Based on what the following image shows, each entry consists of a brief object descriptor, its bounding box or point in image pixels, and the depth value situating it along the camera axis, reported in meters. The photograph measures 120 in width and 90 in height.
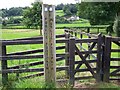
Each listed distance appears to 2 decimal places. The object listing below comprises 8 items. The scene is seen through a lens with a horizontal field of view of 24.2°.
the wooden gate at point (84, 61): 5.09
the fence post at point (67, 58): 5.29
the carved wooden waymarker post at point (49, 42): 3.88
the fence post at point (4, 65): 4.63
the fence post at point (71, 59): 5.05
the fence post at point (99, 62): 5.34
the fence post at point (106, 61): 5.29
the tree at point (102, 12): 14.84
